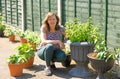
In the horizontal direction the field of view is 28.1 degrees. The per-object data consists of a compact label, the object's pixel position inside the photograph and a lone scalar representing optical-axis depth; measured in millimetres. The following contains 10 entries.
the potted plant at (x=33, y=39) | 7158
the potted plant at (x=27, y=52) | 5747
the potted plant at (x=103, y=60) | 4842
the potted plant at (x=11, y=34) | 8478
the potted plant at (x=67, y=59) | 5793
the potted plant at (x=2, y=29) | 9300
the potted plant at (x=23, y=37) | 7787
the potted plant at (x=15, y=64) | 5401
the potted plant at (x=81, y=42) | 5287
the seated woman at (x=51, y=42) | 5406
